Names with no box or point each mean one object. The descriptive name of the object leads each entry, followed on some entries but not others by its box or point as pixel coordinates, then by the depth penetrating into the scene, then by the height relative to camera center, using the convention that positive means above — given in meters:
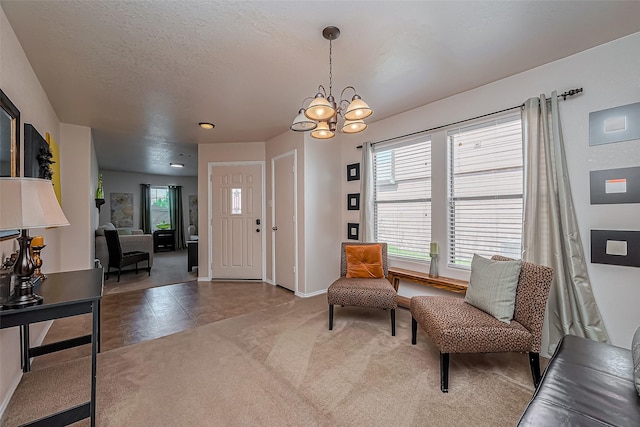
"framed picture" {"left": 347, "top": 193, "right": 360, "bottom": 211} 4.03 +0.13
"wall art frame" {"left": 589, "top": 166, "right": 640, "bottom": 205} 1.96 +0.16
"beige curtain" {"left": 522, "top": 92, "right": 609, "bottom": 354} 2.12 -0.16
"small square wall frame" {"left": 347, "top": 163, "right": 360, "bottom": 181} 4.01 +0.56
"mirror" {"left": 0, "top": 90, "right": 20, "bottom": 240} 1.59 +0.45
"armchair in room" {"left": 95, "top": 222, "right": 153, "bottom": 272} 5.01 -0.61
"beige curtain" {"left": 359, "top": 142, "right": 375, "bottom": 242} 3.74 +0.19
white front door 4.78 -0.17
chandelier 1.78 +0.66
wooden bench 2.73 -0.74
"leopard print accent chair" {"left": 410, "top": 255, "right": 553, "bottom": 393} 1.87 -0.81
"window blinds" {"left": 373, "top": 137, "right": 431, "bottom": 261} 3.32 +0.17
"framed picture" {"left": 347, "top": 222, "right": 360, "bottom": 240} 4.02 -0.29
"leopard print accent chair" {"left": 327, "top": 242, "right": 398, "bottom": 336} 2.67 -0.82
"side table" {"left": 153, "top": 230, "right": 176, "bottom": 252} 8.52 -0.86
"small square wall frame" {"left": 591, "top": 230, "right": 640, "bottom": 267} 1.96 -0.29
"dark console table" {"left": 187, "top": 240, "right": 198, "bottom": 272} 5.57 -0.86
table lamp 1.25 +0.00
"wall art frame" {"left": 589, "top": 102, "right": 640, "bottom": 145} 1.96 +0.60
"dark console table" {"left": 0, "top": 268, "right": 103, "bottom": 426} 1.34 -0.48
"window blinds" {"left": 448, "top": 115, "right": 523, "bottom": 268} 2.59 +0.19
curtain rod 2.18 +0.91
